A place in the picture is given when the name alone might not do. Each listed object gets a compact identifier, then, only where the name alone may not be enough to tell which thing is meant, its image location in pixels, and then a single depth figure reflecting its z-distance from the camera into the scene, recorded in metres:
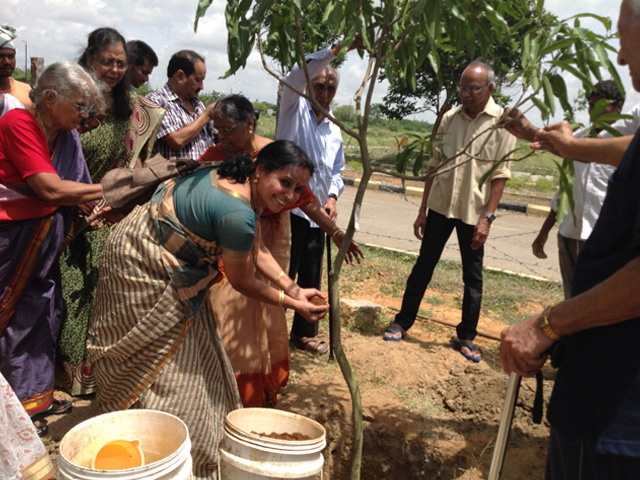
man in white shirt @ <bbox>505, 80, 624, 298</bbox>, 3.31
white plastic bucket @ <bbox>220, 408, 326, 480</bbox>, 2.05
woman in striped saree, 2.37
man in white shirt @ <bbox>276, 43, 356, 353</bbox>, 3.73
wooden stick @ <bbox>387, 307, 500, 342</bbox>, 4.47
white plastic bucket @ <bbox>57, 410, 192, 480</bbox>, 1.73
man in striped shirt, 3.54
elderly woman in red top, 2.69
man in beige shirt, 3.71
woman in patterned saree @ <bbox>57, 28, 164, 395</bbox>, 3.31
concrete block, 4.48
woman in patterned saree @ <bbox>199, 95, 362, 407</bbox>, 3.16
